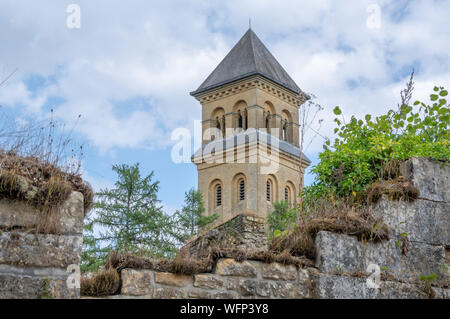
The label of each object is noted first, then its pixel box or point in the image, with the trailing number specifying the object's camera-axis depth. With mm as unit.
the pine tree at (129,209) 22673
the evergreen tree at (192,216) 32812
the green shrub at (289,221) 5976
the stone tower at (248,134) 60031
